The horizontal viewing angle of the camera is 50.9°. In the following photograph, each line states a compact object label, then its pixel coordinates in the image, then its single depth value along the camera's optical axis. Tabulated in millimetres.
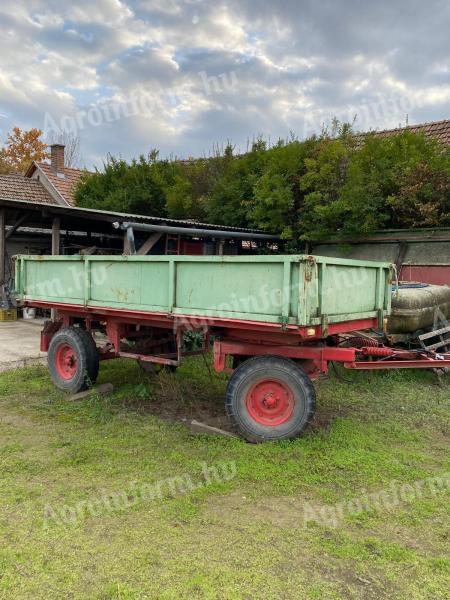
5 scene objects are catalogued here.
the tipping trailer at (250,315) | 3924
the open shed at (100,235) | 10531
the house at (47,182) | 18828
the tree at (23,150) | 31984
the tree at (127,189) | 15734
